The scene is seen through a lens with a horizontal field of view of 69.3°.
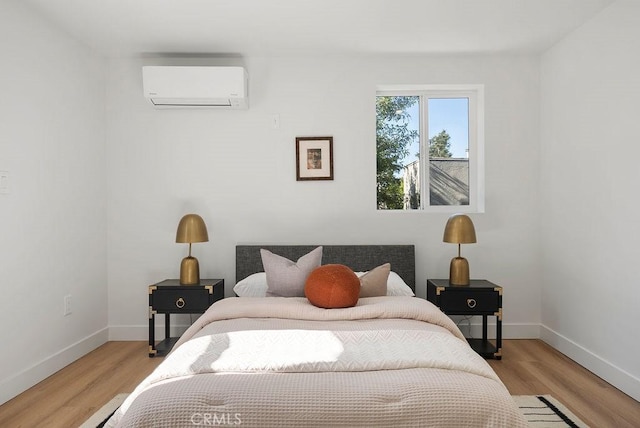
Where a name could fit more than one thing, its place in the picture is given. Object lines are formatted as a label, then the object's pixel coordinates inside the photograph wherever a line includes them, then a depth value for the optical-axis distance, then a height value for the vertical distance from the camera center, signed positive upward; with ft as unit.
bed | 5.03 -2.01
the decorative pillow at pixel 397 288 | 10.21 -1.75
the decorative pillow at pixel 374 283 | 9.66 -1.54
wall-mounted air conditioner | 11.85 +3.28
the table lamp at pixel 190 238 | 11.50 -0.69
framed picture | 12.76 +1.43
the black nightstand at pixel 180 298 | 11.30 -2.15
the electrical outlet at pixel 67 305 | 10.87 -2.22
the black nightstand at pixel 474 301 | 11.21 -2.23
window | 13.35 +1.75
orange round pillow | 8.51 -1.46
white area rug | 7.70 -3.57
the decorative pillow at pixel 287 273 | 10.08 -1.39
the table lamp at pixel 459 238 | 11.30 -0.70
